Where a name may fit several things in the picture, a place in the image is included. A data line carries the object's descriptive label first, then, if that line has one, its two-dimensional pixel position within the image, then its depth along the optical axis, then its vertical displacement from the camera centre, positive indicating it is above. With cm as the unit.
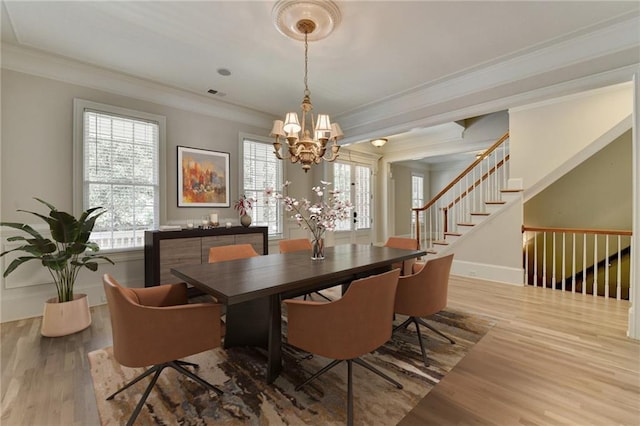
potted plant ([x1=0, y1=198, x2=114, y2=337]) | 266 -49
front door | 645 +36
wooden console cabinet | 352 -47
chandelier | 224 +89
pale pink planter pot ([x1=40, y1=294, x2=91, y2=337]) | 266 -102
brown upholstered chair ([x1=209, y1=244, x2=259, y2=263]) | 292 -44
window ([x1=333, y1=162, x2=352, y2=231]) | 635 +72
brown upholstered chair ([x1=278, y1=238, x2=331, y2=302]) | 338 -41
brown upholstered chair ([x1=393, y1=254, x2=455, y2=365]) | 224 -64
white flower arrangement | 249 -2
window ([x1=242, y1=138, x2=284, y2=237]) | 488 +59
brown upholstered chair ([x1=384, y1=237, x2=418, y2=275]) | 320 -41
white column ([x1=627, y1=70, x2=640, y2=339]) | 256 -14
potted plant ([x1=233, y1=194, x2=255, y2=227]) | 442 +8
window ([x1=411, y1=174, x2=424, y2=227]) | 913 +71
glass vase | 263 -34
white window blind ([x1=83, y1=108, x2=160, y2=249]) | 346 +48
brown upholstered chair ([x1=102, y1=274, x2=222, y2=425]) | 152 -67
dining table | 173 -45
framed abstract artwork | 417 +53
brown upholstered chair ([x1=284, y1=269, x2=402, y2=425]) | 162 -66
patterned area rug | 164 -119
